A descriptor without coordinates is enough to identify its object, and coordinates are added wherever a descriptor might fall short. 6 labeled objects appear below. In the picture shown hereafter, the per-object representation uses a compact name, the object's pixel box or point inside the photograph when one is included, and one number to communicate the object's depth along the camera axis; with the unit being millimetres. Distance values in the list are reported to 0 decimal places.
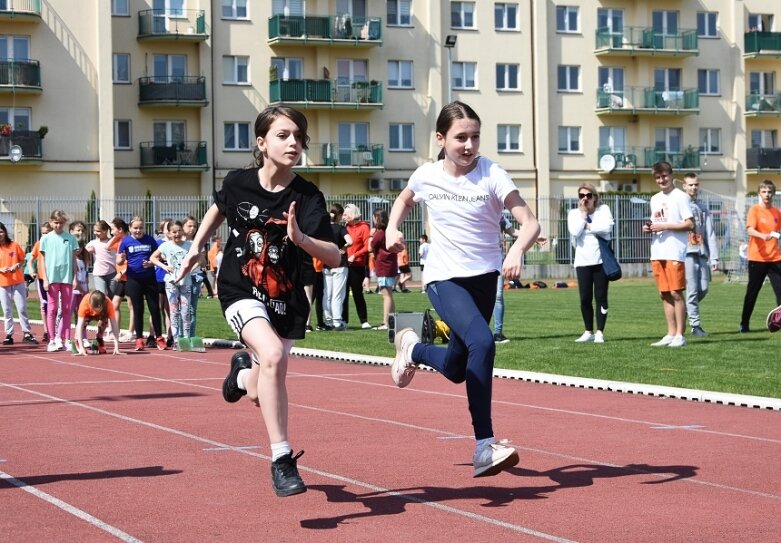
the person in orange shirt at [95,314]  19109
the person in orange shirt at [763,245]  19766
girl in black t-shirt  7137
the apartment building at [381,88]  58125
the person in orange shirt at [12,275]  22172
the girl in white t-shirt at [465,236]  7898
